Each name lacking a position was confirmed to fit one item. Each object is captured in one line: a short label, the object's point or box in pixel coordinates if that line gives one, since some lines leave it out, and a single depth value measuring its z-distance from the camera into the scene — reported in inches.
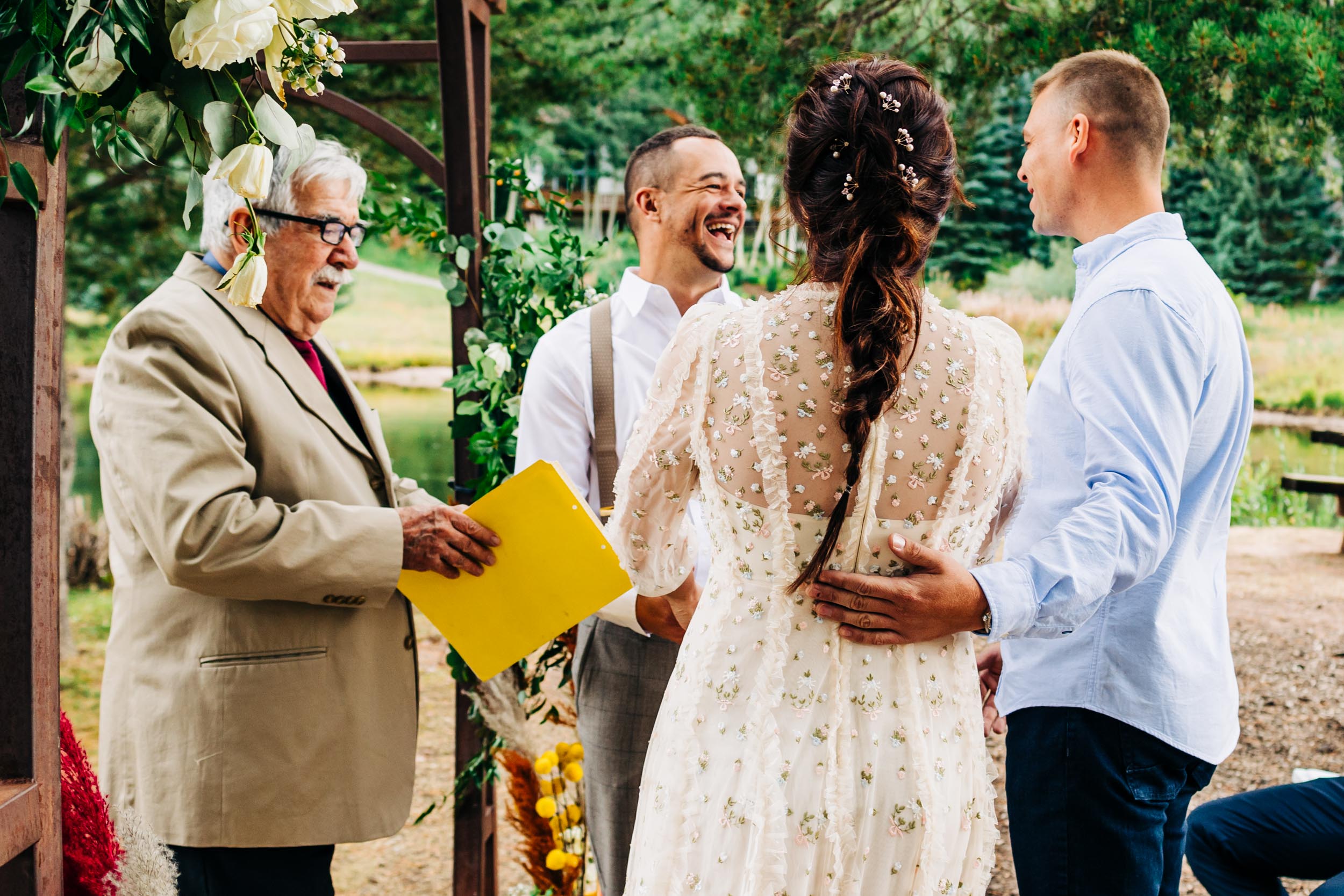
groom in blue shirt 54.9
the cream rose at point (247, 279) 37.9
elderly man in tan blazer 63.0
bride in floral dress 49.5
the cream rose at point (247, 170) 36.0
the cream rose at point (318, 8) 37.3
